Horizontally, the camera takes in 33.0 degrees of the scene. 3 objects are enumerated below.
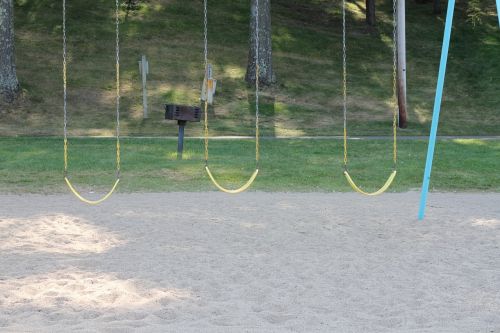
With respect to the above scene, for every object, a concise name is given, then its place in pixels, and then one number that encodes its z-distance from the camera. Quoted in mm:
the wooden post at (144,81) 22464
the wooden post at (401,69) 21203
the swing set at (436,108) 10242
